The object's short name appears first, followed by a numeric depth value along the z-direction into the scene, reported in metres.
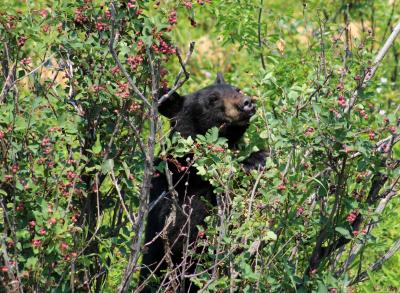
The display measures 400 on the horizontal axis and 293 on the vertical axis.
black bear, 11.88
